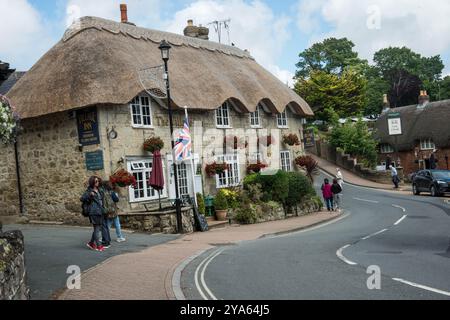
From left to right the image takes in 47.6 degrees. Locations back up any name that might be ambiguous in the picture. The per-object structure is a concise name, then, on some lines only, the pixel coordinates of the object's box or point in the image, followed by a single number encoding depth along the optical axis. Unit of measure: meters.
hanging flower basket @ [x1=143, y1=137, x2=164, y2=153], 20.02
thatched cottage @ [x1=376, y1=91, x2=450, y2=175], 45.69
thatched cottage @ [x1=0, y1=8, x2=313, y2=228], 18.97
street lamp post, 16.36
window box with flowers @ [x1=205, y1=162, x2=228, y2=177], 22.85
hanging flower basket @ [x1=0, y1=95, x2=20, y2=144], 8.35
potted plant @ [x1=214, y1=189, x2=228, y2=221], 21.40
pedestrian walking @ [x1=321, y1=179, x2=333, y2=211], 25.39
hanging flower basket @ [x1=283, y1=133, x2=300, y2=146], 28.81
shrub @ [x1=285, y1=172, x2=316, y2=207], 24.55
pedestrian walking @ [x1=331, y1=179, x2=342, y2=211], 25.16
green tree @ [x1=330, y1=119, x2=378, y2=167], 46.75
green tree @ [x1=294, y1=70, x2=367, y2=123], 57.12
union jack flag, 17.59
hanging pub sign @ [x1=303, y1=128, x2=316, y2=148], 32.22
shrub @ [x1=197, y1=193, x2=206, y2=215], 21.40
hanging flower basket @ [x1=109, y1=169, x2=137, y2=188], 18.02
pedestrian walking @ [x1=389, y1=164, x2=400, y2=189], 37.56
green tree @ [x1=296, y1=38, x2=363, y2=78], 68.81
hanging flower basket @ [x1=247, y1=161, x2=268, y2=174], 25.91
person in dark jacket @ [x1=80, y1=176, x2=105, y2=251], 12.54
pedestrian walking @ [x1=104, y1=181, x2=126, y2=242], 13.46
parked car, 29.36
